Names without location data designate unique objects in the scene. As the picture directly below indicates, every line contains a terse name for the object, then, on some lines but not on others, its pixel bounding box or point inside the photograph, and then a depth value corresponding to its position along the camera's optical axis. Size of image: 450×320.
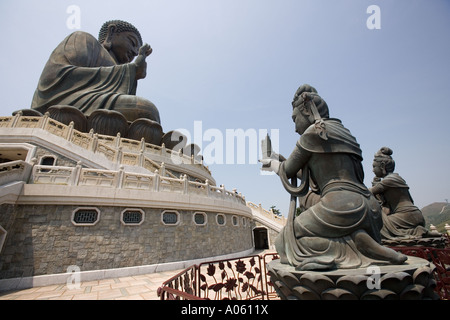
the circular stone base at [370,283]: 2.01
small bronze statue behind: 5.09
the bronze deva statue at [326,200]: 2.44
